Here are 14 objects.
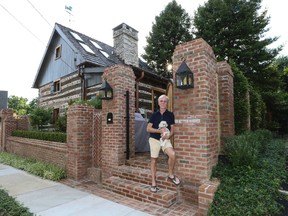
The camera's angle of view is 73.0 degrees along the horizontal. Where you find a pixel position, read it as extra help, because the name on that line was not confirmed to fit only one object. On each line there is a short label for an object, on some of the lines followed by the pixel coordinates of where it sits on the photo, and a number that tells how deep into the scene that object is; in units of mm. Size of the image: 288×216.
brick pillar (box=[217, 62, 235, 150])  4591
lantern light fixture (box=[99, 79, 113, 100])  4816
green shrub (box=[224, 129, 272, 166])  3424
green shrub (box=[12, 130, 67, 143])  6388
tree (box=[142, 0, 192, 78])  17172
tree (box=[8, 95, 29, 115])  35981
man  3547
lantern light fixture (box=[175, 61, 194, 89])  3482
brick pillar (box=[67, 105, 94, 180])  5180
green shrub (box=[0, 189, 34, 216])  2789
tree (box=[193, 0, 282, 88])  13383
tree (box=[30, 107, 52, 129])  10312
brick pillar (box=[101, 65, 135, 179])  4705
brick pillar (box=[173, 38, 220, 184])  3355
